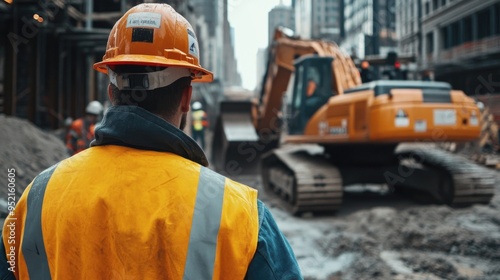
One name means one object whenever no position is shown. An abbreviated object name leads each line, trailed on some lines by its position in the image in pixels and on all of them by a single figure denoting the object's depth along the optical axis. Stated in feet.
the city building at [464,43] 87.25
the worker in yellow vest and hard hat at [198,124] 44.24
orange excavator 20.94
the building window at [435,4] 116.16
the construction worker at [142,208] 3.82
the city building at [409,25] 124.47
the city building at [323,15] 154.20
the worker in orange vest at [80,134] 23.90
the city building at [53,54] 29.71
